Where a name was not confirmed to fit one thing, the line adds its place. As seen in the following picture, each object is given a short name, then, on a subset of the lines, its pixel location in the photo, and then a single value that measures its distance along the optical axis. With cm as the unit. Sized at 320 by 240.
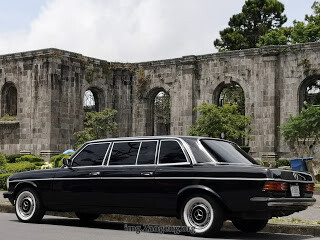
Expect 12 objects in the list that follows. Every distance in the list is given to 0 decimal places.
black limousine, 962
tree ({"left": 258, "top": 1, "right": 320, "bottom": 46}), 4425
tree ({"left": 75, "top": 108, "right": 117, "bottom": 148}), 3189
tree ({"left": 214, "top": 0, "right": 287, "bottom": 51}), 5429
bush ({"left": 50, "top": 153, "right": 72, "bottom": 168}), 2403
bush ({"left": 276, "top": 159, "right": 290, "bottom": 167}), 2906
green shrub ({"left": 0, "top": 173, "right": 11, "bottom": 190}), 2152
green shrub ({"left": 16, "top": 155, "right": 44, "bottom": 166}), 2967
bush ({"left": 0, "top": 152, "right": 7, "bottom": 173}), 2504
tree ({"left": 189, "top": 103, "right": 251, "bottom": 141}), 2849
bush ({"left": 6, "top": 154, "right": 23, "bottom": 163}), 3156
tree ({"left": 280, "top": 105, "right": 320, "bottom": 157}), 2691
